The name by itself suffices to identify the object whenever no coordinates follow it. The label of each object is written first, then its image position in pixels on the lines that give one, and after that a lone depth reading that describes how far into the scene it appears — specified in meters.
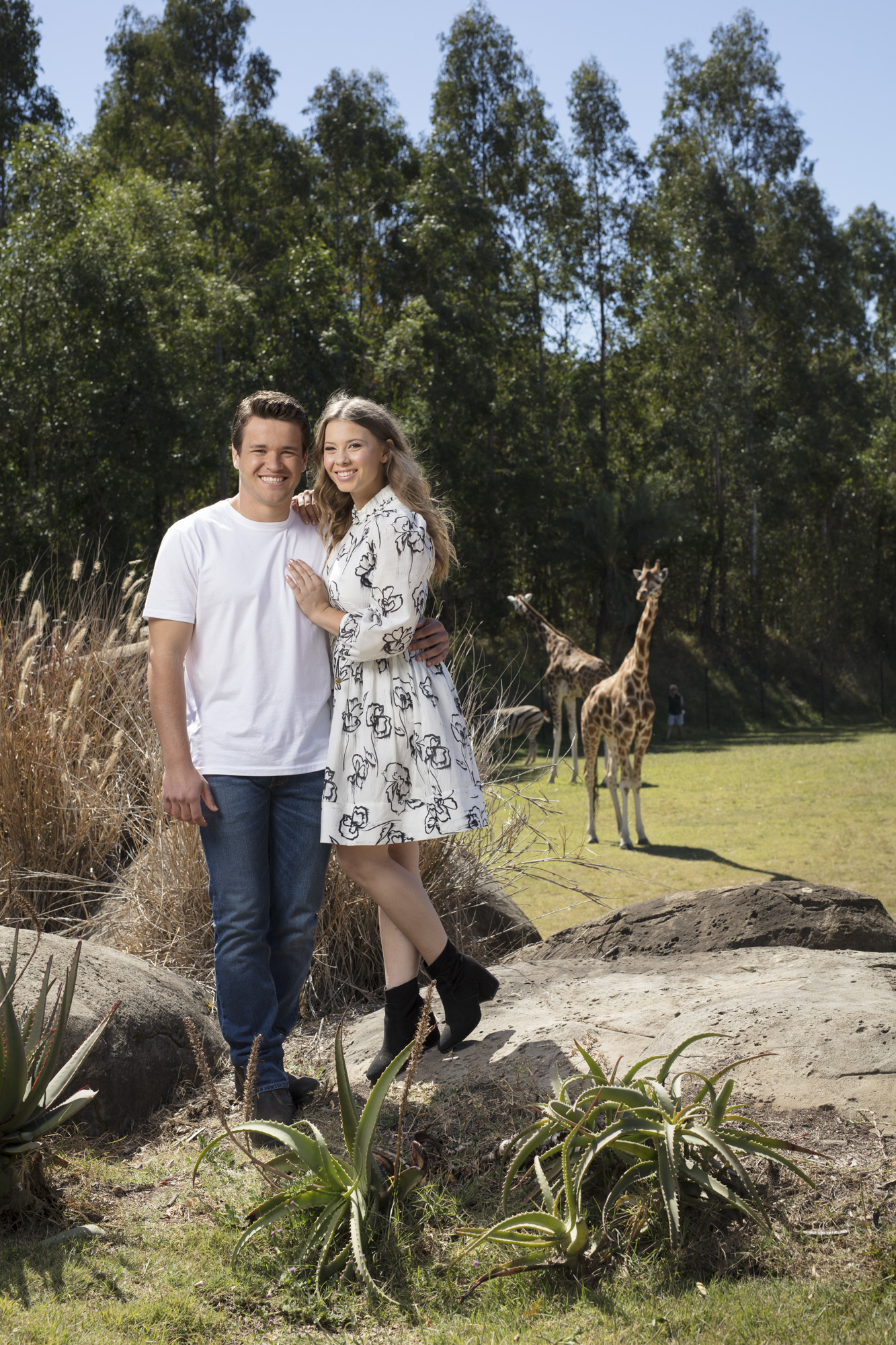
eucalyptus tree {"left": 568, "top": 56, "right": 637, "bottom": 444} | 27.20
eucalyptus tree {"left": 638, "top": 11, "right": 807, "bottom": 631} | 27.03
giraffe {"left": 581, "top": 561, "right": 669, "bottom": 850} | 9.53
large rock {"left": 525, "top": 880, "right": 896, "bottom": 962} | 4.33
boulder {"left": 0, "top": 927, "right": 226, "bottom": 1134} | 3.21
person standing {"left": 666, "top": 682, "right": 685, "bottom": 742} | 20.23
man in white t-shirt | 3.02
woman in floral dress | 3.01
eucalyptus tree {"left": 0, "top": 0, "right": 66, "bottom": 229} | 23.27
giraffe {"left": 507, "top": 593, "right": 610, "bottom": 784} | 14.00
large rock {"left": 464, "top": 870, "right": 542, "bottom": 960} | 5.04
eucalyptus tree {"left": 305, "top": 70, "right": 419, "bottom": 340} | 26.33
